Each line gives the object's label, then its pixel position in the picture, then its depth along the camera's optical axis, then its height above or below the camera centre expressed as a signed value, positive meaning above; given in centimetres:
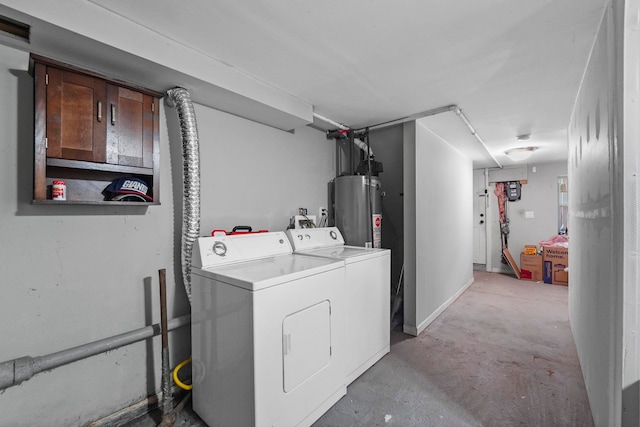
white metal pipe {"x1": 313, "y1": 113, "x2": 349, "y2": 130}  270 +98
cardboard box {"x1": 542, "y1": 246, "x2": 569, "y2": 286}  479 -93
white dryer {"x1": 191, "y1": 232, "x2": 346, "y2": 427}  139 -70
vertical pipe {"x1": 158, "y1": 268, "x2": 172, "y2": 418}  170 -79
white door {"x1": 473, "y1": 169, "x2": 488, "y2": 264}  598 -6
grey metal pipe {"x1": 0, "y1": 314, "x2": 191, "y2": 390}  129 -75
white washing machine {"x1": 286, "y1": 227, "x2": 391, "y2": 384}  205 -65
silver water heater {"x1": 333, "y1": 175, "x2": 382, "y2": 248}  294 +3
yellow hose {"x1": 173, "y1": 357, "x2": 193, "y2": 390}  180 -110
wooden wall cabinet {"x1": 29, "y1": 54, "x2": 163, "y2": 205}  132 +45
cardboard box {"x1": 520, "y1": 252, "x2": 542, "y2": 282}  510 -103
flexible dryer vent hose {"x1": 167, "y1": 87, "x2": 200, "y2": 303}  177 +26
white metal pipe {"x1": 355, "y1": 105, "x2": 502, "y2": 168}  256 +99
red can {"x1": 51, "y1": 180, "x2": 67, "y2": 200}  138 +13
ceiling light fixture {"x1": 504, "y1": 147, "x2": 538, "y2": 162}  396 +90
